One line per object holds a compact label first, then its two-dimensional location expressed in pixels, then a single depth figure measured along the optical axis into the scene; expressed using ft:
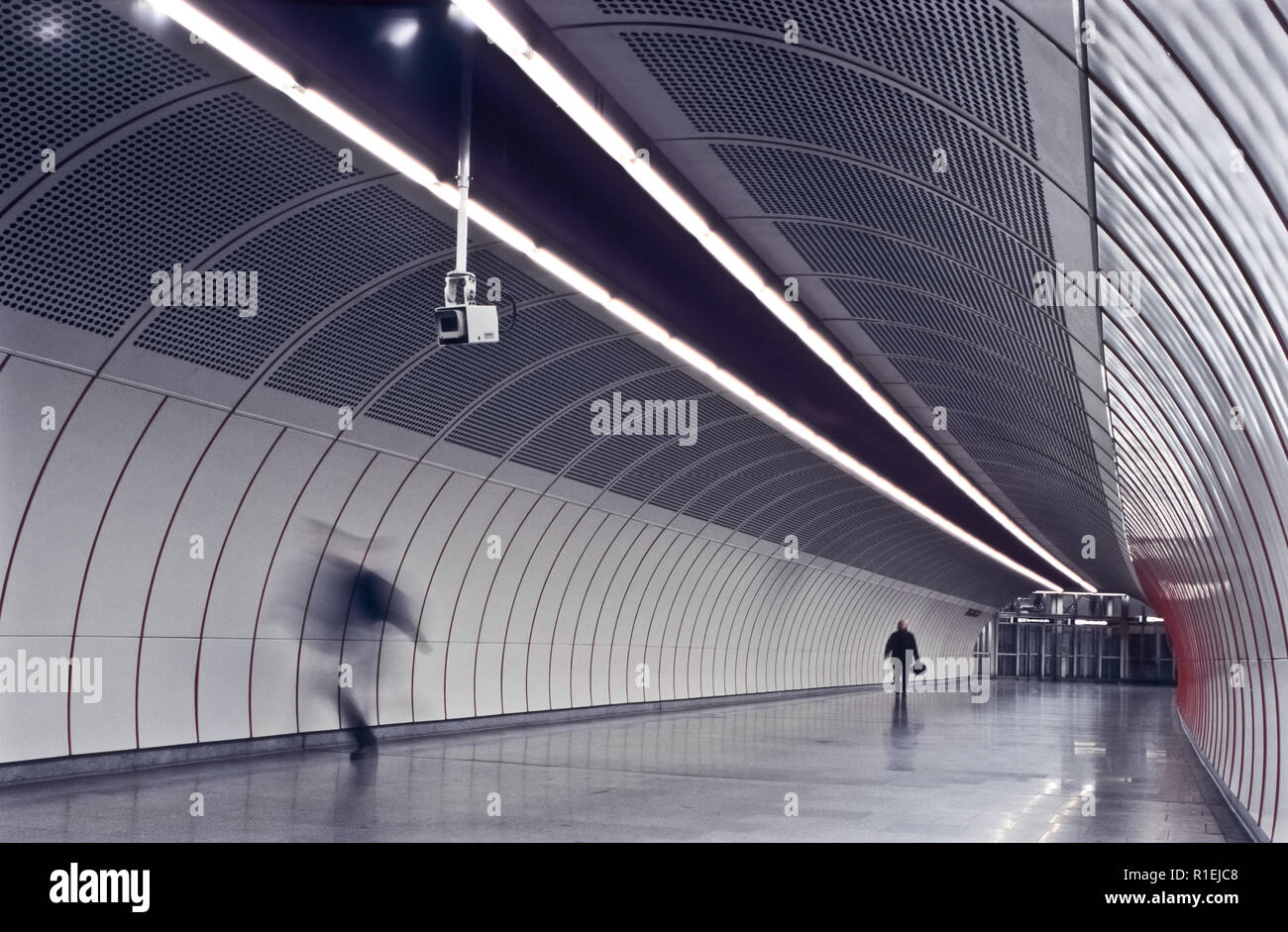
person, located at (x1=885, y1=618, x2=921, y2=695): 98.78
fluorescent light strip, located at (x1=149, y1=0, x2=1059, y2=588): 28.66
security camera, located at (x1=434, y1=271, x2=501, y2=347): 36.99
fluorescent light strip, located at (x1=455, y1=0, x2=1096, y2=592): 28.84
